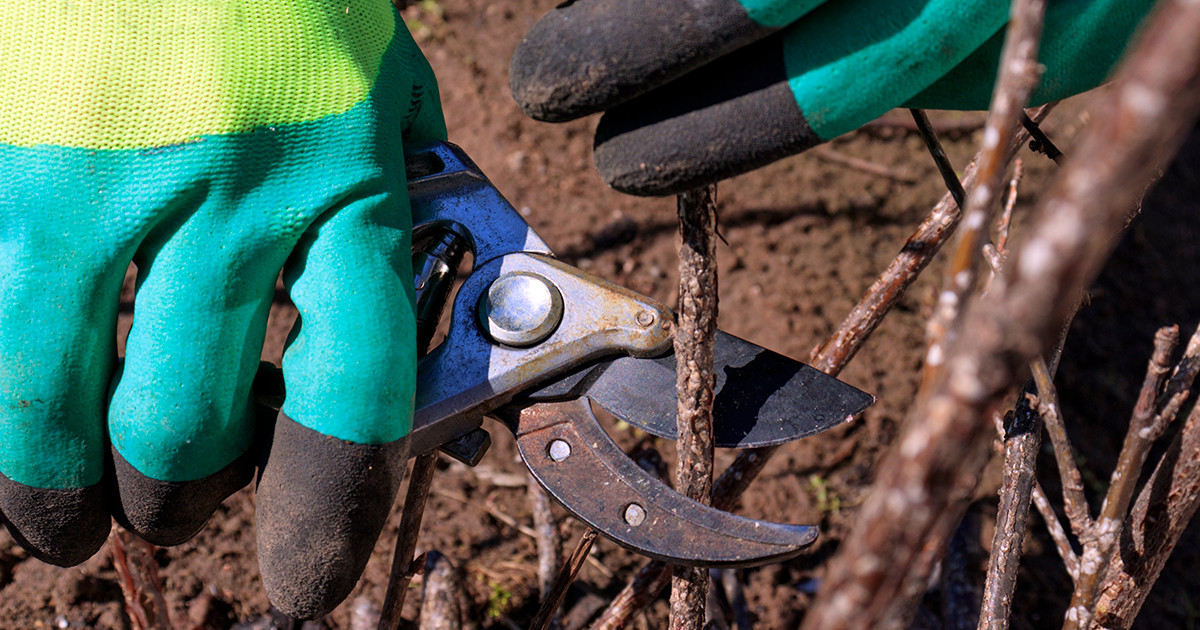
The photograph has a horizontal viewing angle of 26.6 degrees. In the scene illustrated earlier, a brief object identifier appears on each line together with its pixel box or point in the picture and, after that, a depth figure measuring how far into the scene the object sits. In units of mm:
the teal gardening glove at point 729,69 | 408
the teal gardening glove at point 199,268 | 441
